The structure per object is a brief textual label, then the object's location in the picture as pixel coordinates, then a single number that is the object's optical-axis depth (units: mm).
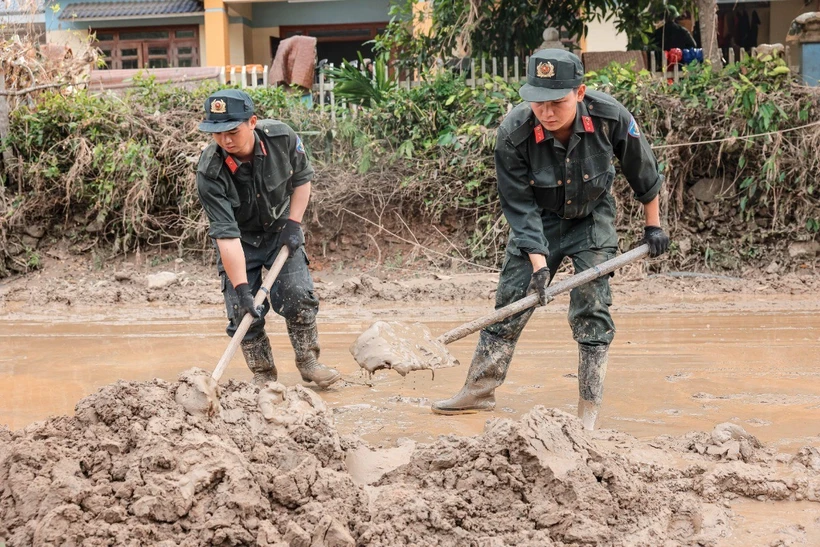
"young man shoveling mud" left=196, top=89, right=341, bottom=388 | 9070
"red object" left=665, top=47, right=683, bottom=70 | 19437
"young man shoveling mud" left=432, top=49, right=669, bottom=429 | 8391
